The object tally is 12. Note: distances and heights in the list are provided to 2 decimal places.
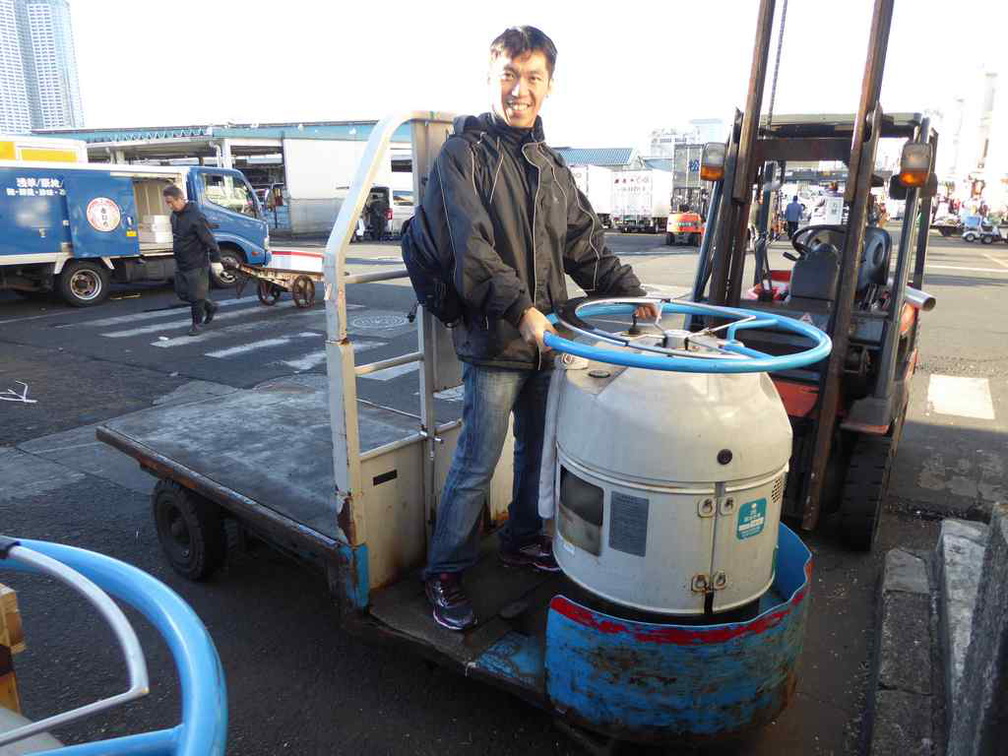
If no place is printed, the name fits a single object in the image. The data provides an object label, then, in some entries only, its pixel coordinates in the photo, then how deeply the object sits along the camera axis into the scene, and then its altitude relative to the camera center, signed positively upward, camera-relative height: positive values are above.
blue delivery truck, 12.89 -1.13
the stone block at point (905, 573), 3.60 -1.92
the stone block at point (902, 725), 2.58 -1.91
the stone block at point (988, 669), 1.74 -1.20
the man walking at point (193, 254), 10.96 -1.30
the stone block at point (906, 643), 2.94 -1.91
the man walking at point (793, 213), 27.56 -1.39
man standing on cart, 2.46 -0.34
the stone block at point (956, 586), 2.74 -1.71
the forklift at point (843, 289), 4.04 -0.72
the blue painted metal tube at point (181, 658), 1.06 -0.74
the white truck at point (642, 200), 34.25 -1.27
